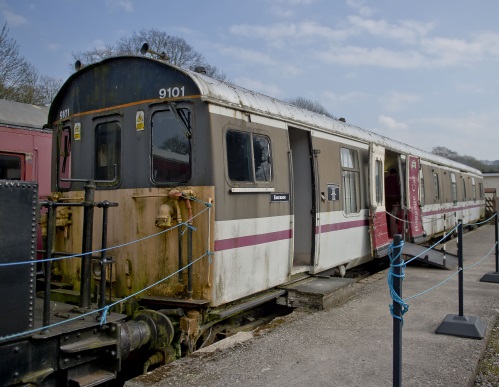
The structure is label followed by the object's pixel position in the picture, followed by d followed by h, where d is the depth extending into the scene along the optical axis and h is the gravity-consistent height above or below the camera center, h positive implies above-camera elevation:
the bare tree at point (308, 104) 44.89 +11.17
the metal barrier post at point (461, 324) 5.16 -1.34
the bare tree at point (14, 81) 21.30 +6.83
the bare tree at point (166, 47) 29.91 +11.47
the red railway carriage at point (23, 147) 7.76 +1.30
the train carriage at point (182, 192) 4.93 +0.30
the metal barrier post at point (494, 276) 8.31 -1.24
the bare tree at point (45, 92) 25.07 +7.51
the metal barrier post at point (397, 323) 3.33 -0.82
